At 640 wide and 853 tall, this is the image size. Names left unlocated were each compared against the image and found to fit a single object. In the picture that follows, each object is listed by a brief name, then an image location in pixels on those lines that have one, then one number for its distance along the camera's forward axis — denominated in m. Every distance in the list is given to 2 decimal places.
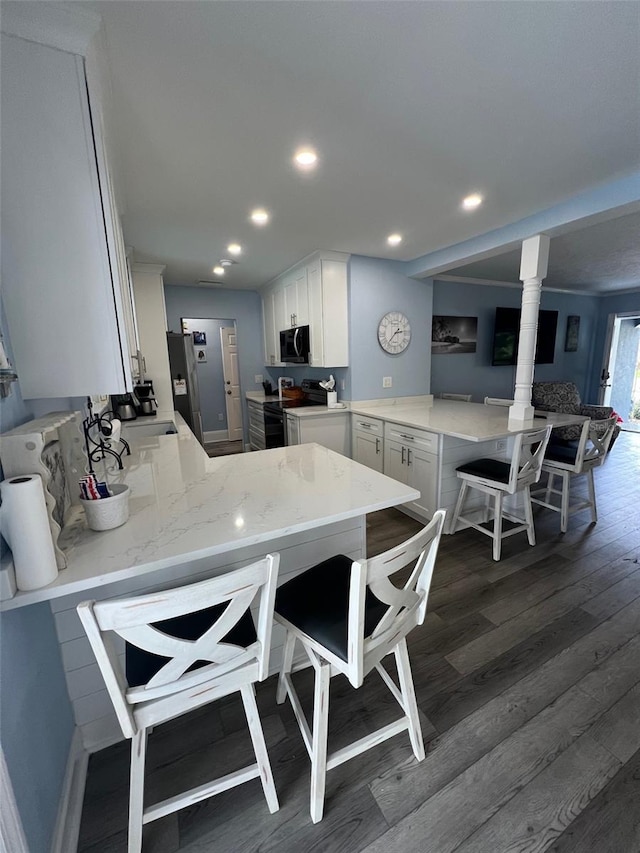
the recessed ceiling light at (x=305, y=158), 1.80
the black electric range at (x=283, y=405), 4.30
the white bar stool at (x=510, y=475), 2.39
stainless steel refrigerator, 4.12
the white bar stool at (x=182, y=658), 0.77
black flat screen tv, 5.27
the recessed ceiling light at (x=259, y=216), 2.50
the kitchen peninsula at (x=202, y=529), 1.02
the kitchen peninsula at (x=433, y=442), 2.73
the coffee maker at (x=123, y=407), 3.32
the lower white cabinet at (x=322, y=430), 3.75
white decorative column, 2.77
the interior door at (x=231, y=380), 6.00
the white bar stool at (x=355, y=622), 0.96
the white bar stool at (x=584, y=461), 2.67
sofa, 5.30
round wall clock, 3.89
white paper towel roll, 0.80
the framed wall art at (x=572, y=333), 6.24
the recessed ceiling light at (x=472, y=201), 2.36
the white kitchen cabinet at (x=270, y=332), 4.96
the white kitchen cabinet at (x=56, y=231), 0.97
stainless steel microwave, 4.00
